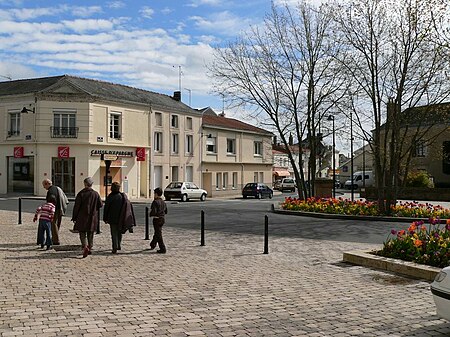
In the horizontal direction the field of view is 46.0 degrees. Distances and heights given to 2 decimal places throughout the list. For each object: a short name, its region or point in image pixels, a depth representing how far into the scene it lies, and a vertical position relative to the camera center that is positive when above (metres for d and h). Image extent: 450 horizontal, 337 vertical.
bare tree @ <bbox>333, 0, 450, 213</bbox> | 18.67 +3.69
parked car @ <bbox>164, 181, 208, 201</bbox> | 40.09 -0.47
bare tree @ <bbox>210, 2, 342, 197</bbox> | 24.66 +3.99
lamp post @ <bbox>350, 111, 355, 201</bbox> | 21.97 +2.43
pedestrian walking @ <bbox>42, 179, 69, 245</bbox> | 12.07 -0.35
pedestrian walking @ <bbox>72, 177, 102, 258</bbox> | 10.88 -0.56
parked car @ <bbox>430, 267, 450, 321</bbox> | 5.52 -1.16
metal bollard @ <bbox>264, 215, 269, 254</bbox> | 11.78 -1.33
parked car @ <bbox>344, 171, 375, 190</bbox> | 68.32 +0.53
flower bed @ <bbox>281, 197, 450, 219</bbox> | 19.98 -0.98
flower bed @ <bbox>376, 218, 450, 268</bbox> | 9.14 -1.15
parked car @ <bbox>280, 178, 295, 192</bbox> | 66.44 -0.09
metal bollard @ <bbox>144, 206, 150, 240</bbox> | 14.07 -1.27
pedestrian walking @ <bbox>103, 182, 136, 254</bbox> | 11.46 -0.64
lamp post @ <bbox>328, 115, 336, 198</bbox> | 25.77 +3.26
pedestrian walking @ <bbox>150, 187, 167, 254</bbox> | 11.72 -0.74
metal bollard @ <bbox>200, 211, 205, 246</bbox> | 13.06 -1.29
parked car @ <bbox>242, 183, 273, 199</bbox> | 47.09 -0.58
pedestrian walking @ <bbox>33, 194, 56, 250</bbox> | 11.62 -0.71
